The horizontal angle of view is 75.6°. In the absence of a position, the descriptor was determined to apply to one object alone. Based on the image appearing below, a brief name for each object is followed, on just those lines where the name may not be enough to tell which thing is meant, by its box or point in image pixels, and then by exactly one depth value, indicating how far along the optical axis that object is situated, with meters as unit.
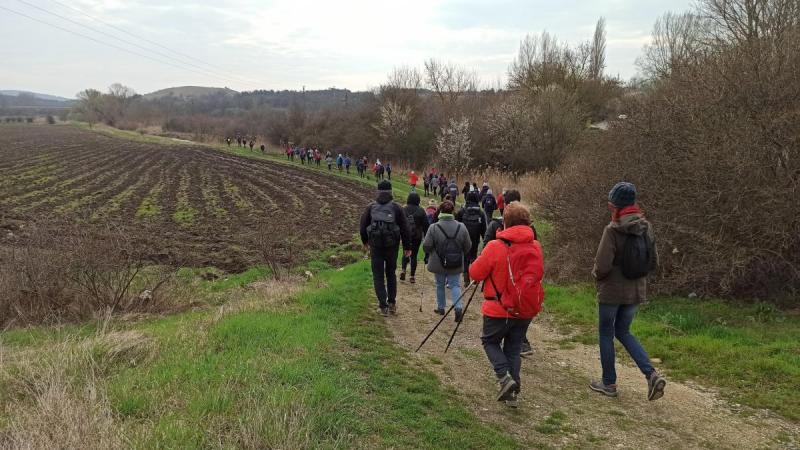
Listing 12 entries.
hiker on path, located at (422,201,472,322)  7.37
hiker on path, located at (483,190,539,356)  6.74
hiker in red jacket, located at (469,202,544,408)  4.64
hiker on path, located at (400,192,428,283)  9.86
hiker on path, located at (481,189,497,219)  14.52
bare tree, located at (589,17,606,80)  45.53
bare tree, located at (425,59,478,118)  53.97
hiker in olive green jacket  4.78
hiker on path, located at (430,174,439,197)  31.18
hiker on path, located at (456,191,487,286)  9.62
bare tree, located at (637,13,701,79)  39.60
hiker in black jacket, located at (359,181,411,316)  7.66
